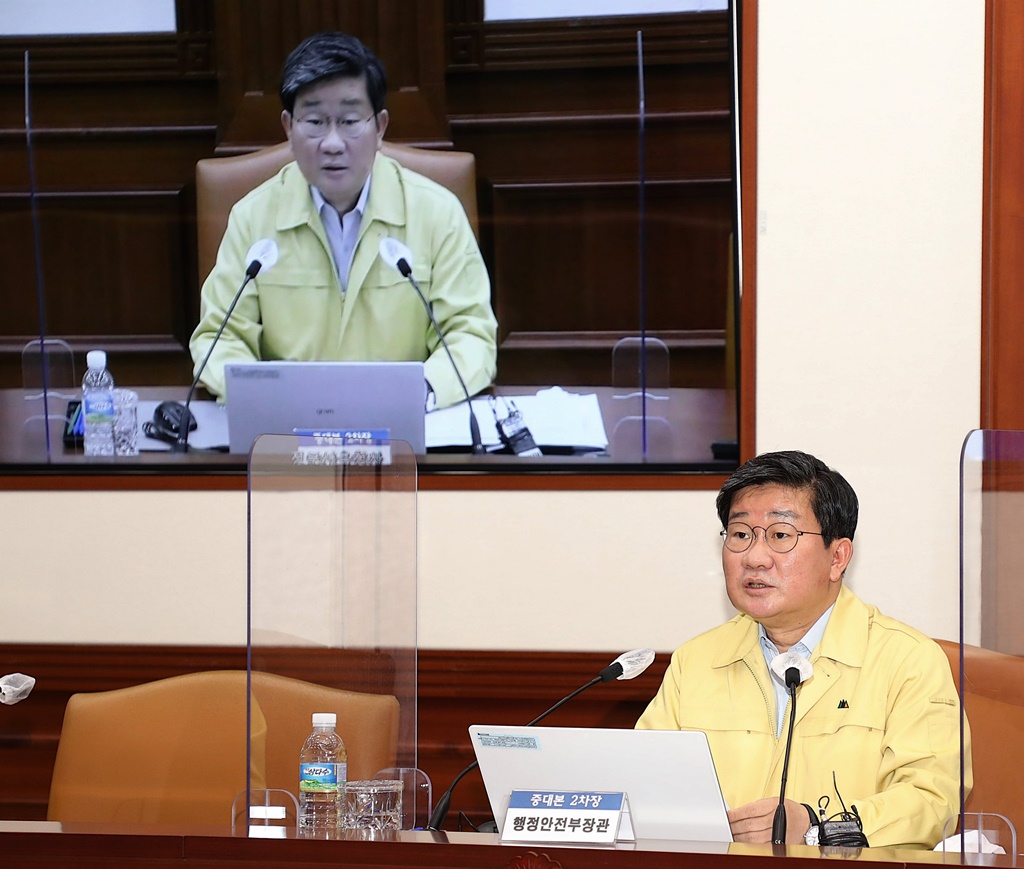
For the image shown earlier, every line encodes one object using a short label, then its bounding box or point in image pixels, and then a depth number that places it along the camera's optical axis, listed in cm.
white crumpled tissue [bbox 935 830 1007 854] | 642
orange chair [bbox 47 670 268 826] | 725
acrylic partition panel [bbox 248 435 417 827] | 681
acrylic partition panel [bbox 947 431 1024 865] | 642
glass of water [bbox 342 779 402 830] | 679
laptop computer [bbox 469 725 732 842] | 649
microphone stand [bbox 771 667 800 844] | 666
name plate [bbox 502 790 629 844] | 645
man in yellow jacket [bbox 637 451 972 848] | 683
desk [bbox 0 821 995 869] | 639
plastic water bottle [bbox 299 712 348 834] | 674
